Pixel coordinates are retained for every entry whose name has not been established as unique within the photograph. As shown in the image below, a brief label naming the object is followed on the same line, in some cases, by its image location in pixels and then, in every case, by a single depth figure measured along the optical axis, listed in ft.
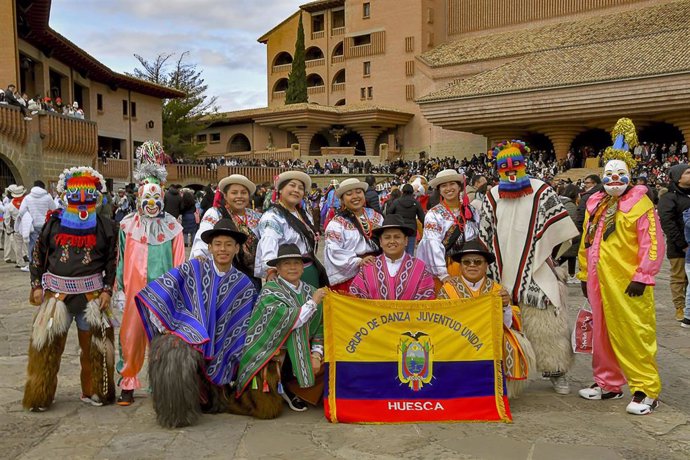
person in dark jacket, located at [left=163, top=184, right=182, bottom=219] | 47.93
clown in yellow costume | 16.21
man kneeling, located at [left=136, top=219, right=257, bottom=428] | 15.25
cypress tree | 168.25
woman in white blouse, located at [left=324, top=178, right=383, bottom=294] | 18.21
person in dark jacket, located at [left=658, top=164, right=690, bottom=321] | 24.57
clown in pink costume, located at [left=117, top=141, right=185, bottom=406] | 17.25
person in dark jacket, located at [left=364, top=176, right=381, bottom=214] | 38.40
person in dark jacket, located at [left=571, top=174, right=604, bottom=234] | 32.14
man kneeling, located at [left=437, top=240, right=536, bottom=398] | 16.63
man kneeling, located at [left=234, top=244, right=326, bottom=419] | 15.97
